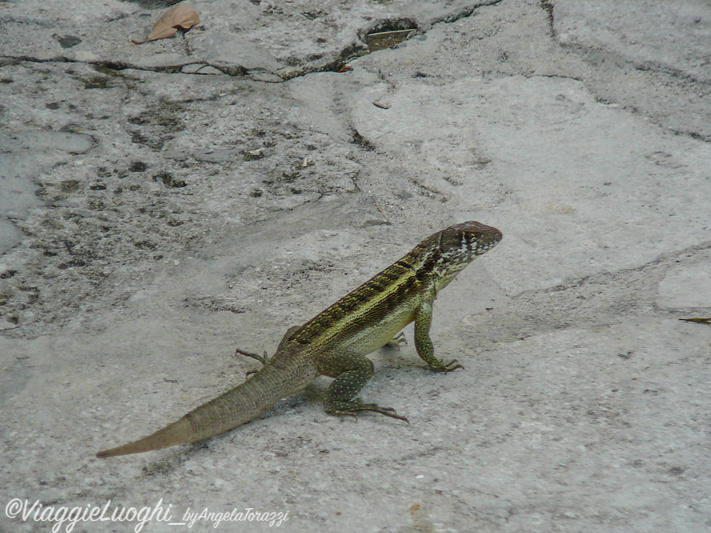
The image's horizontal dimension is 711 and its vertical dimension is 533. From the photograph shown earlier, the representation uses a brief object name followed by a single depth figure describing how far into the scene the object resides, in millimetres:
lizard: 4801
